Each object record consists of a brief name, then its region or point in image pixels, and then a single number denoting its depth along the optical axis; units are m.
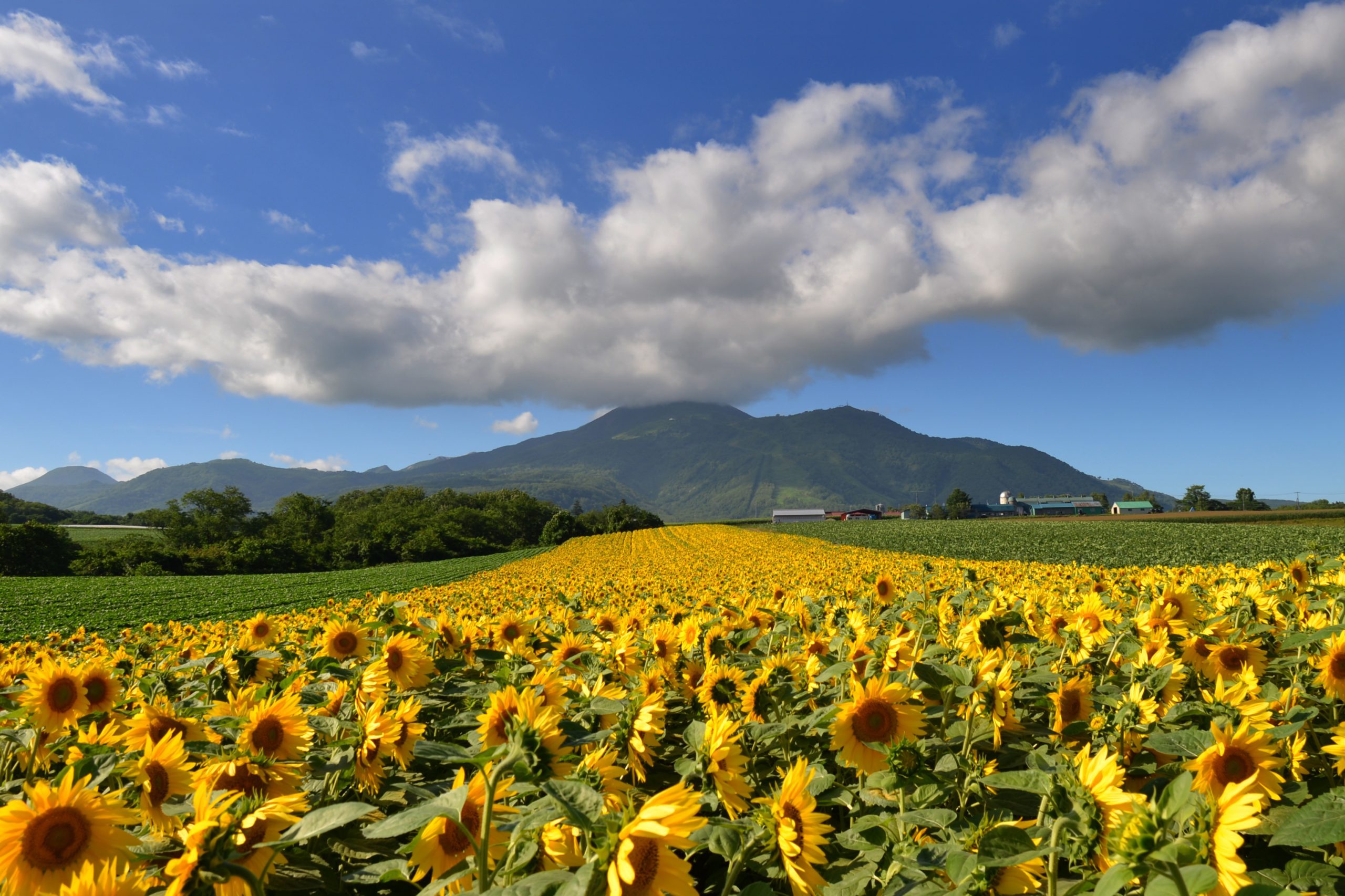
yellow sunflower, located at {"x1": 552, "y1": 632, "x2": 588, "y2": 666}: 3.21
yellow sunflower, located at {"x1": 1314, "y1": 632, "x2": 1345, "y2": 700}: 2.50
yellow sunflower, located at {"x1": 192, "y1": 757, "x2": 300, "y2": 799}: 1.67
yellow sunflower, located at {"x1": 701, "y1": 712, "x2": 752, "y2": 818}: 1.79
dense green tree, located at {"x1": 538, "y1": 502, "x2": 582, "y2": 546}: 89.88
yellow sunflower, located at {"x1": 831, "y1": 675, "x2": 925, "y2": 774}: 2.17
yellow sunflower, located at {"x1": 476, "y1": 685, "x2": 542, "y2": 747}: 1.84
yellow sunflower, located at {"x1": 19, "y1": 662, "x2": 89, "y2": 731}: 2.58
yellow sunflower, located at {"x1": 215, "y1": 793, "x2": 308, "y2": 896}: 1.19
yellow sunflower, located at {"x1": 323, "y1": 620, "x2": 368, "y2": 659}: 3.37
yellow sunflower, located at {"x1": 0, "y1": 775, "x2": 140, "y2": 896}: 1.31
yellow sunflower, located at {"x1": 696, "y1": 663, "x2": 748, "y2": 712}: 2.58
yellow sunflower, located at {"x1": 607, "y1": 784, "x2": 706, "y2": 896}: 1.06
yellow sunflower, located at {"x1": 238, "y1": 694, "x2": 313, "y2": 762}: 2.04
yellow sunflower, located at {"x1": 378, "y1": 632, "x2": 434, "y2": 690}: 2.89
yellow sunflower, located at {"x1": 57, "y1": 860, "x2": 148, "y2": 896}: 1.00
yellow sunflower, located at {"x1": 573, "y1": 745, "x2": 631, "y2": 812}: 1.51
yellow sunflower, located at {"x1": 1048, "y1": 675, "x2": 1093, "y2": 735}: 2.50
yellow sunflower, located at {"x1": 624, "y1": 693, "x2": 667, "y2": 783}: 2.03
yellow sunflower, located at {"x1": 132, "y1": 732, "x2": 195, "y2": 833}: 1.74
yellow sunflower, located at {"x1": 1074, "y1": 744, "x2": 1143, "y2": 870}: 1.41
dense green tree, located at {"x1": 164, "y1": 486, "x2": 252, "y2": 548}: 85.00
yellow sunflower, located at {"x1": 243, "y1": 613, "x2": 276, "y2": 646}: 4.23
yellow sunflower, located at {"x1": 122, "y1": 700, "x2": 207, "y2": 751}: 2.05
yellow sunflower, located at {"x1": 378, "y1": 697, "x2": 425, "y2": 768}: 2.02
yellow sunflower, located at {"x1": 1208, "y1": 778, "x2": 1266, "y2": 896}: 1.21
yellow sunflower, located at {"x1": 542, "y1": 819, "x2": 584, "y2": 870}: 1.31
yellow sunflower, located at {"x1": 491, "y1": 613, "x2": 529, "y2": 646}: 3.58
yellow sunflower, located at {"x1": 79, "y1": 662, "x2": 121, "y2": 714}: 2.73
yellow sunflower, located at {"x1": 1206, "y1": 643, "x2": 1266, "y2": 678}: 2.93
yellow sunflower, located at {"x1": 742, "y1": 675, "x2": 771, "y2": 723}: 2.50
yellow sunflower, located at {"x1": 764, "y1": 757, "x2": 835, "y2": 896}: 1.47
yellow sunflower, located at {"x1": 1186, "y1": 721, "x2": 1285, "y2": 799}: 1.74
